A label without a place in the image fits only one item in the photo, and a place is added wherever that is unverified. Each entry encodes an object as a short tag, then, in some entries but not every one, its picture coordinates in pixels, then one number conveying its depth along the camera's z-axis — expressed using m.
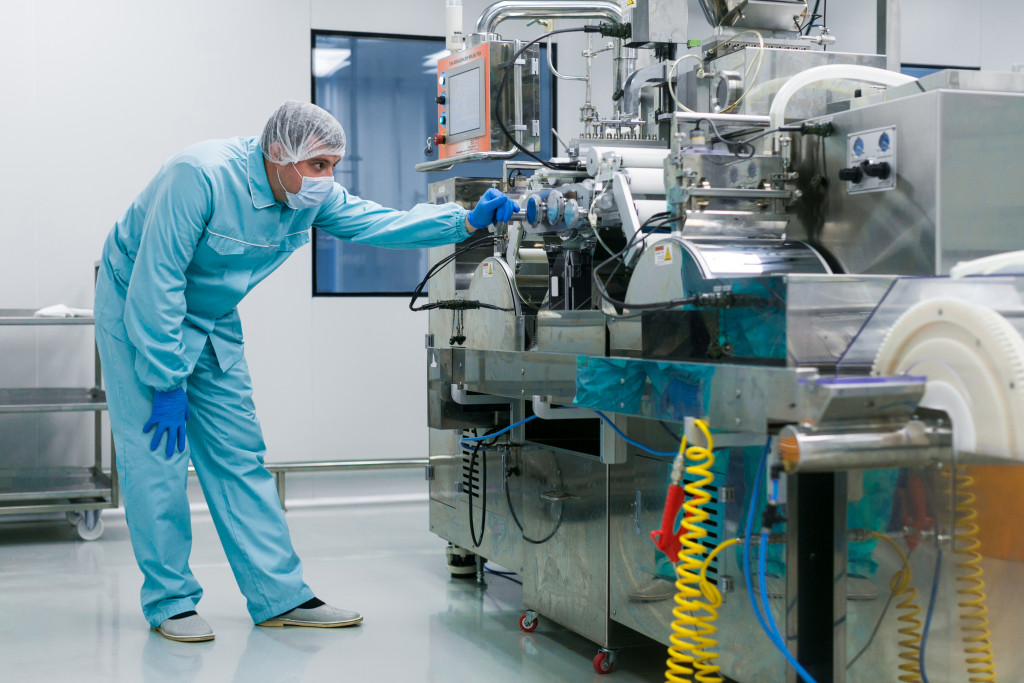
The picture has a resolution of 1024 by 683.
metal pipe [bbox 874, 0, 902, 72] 2.45
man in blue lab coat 2.60
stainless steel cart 3.77
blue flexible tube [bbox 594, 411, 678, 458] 2.05
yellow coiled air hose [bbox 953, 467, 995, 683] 1.48
